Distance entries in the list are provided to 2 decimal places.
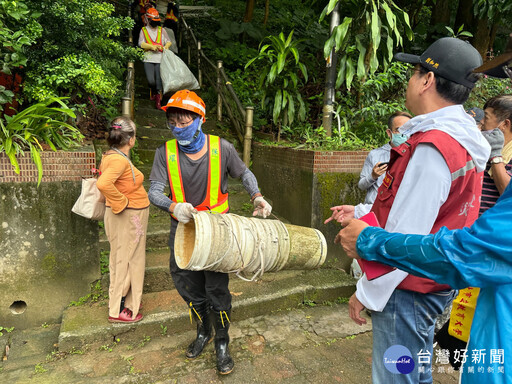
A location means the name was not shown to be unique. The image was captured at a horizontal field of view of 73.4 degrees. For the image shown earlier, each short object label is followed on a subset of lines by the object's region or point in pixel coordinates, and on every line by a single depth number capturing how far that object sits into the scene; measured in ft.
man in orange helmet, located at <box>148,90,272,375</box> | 8.66
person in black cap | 4.55
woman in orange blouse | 9.95
